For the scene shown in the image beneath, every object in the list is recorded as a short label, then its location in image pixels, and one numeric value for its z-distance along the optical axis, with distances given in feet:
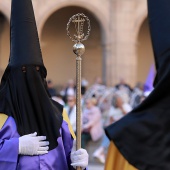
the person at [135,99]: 63.60
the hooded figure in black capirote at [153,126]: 16.47
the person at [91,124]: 57.86
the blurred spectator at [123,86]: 82.56
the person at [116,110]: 54.18
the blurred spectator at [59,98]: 61.25
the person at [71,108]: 54.65
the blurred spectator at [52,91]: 67.47
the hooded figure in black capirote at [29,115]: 21.79
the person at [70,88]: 77.46
